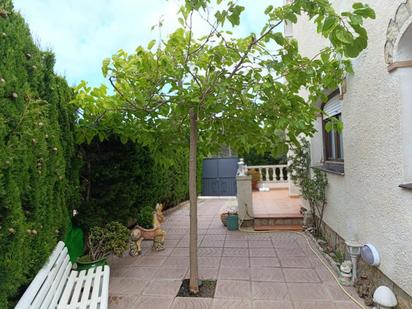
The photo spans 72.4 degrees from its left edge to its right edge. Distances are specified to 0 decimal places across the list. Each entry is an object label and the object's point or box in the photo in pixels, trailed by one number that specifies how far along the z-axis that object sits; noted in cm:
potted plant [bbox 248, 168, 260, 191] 1160
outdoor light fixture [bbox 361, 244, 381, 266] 310
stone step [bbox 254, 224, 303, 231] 650
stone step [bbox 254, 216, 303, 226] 666
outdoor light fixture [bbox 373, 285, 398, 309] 269
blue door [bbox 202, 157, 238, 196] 1469
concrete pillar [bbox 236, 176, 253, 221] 674
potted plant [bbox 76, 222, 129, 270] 393
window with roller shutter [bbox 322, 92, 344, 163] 489
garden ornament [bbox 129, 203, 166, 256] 494
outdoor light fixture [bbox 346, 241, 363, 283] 353
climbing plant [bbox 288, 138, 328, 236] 547
